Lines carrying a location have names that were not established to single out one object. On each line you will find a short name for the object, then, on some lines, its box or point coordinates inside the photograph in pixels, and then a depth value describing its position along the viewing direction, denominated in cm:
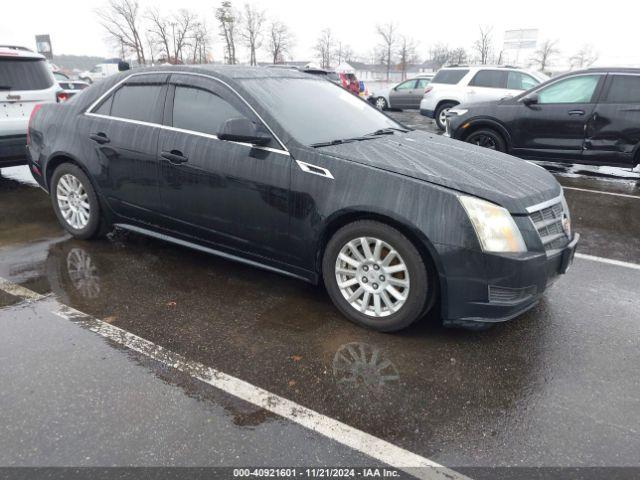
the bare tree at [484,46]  5600
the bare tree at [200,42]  4827
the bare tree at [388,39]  5869
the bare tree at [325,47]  6625
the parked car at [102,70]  4903
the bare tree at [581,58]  6230
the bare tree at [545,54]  6372
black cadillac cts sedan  303
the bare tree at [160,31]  4550
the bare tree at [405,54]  5849
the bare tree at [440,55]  6105
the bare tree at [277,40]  5512
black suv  748
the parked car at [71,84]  2133
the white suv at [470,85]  1322
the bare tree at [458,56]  5903
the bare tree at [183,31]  4688
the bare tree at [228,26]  4941
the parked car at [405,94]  2058
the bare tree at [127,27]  4325
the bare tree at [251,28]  5275
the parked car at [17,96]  656
